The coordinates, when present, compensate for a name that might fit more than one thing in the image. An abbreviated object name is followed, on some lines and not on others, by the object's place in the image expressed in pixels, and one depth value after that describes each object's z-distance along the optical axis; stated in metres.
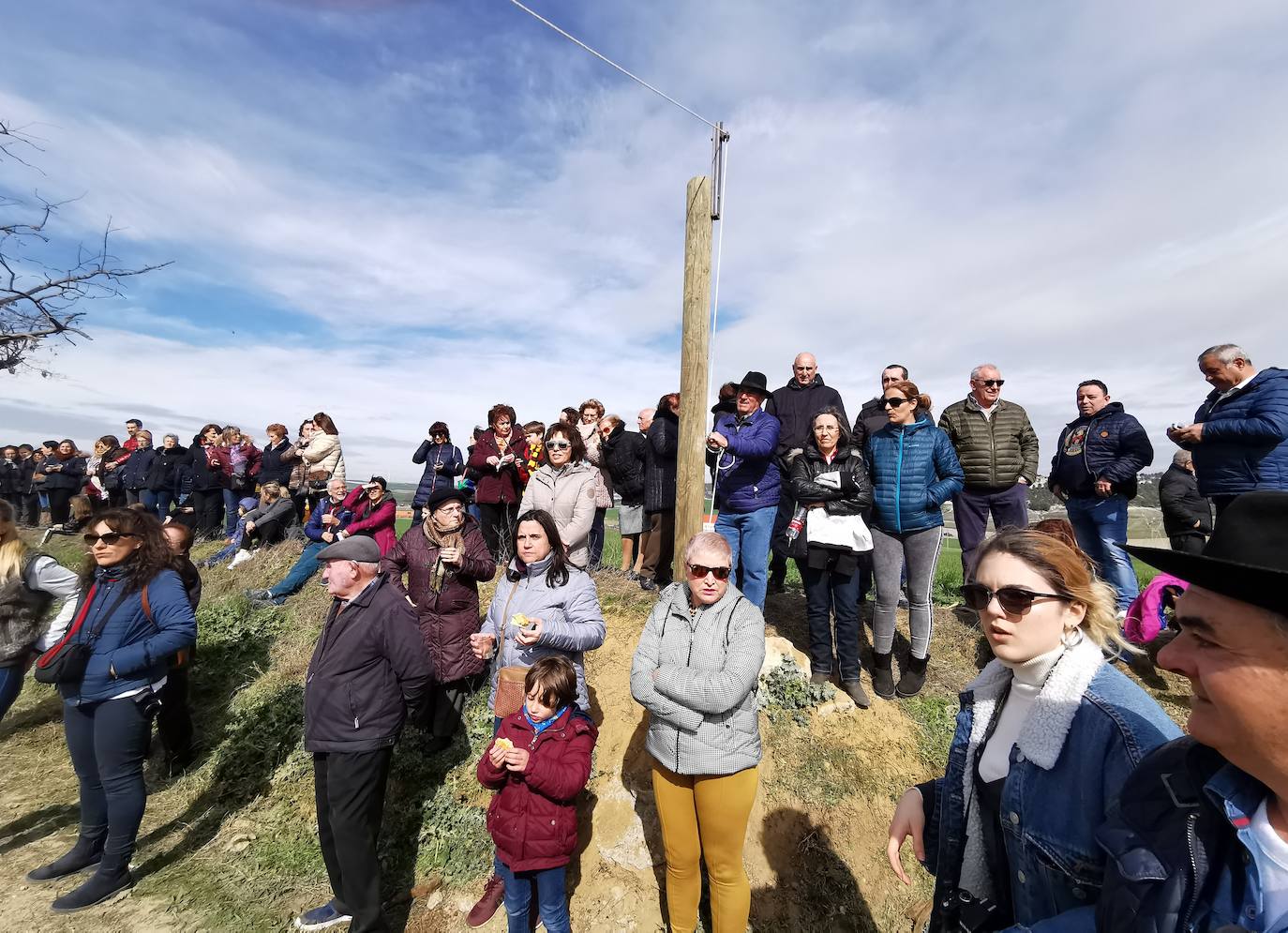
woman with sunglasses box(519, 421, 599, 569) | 5.34
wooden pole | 4.69
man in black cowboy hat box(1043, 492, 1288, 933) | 0.94
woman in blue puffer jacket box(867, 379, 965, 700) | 4.66
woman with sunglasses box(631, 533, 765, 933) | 3.02
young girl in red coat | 3.07
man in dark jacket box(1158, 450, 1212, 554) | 6.91
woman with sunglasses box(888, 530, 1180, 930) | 1.52
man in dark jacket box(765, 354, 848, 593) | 6.20
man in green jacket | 5.57
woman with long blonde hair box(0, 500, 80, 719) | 3.90
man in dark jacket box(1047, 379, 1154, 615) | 5.30
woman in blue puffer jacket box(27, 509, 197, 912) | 3.66
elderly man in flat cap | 3.24
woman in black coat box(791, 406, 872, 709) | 4.70
